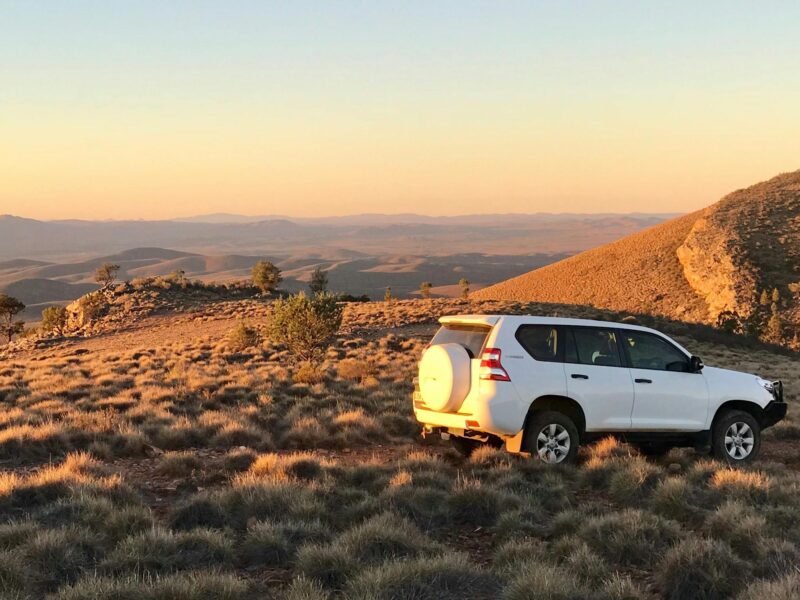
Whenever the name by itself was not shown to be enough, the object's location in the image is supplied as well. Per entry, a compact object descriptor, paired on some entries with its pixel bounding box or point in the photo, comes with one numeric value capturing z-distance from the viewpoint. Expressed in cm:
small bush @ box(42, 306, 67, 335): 4762
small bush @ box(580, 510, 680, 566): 592
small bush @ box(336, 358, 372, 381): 1817
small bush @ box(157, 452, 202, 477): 895
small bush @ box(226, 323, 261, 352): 2627
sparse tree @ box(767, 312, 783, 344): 5034
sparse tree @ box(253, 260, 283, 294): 5854
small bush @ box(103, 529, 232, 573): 554
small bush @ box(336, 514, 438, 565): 579
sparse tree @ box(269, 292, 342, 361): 2009
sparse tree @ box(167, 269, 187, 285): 5322
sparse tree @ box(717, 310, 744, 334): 4982
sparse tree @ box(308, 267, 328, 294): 6831
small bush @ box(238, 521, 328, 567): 592
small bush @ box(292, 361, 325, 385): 1695
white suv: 859
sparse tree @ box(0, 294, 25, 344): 5378
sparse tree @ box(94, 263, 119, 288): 5906
